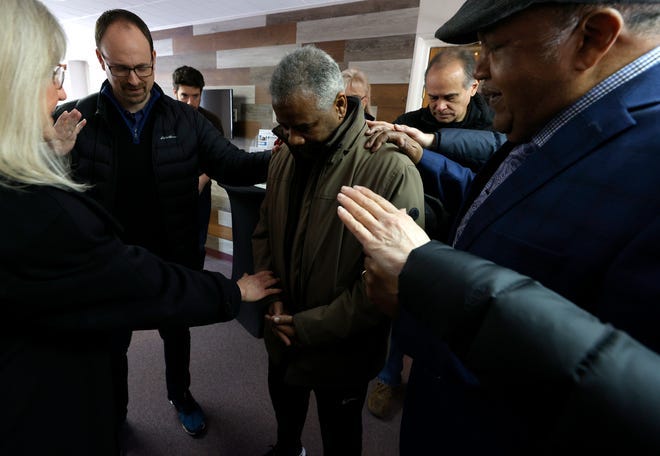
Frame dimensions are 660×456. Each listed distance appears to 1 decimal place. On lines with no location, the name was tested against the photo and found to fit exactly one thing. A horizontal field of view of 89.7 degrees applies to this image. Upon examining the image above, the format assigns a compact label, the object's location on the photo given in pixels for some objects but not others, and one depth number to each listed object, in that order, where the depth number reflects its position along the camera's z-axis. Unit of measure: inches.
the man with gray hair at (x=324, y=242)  41.3
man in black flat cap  14.6
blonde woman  25.2
